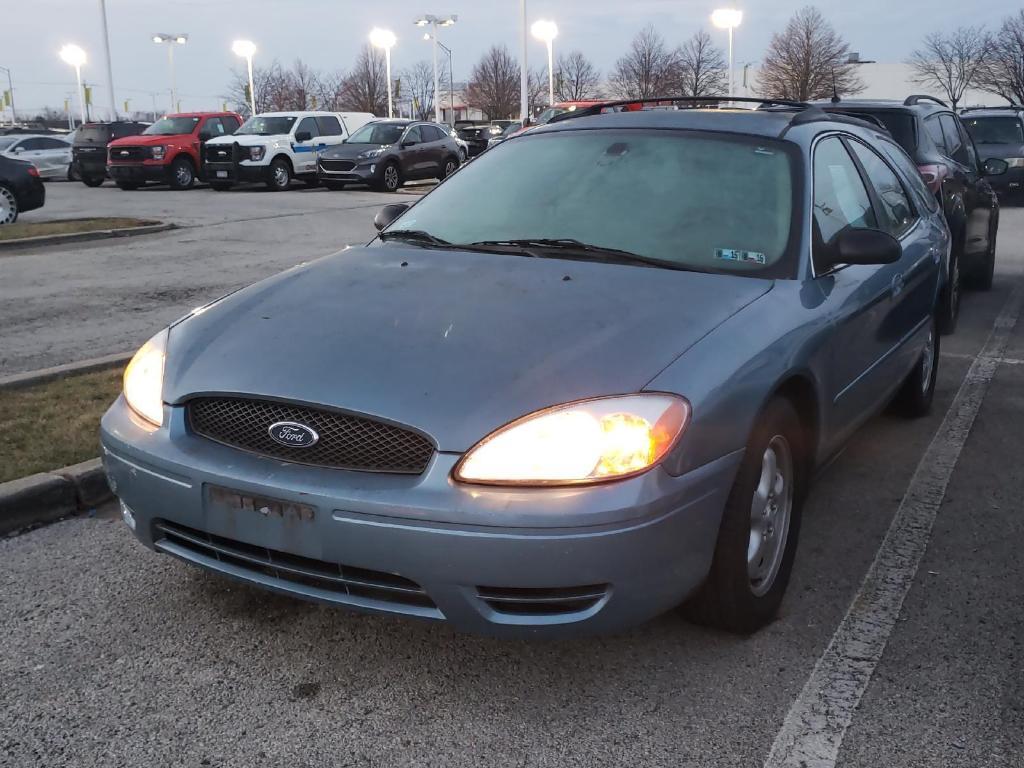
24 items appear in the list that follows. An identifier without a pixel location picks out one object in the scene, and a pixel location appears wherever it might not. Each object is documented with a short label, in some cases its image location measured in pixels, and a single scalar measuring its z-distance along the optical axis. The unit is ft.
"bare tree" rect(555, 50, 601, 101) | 239.91
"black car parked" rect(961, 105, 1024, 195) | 63.87
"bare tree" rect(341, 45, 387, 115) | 218.44
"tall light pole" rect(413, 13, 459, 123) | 179.93
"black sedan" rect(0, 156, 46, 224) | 51.88
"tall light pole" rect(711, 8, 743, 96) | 145.28
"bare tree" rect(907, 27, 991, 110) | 198.59
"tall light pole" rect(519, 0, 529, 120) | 122.83
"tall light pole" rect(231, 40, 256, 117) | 175.11
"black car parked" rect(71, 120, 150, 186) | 86.48
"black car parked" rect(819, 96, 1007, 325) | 27.66
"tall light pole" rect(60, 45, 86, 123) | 202.24
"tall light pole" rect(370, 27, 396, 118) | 177.88
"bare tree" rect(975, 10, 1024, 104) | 176.14
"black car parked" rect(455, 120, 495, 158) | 110.14
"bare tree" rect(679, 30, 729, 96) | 210.18
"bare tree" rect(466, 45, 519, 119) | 220.23
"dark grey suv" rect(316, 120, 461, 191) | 77.77
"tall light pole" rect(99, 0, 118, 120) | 139.33
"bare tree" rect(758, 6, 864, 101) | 188.14
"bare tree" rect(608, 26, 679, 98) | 209.97
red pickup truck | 79.87
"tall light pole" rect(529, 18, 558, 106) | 166.34
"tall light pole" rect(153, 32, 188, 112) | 202.18
